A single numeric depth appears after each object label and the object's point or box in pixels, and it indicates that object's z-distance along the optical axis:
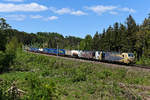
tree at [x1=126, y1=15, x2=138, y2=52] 57.16
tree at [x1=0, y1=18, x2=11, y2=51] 35.15
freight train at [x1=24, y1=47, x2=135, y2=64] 34.88
